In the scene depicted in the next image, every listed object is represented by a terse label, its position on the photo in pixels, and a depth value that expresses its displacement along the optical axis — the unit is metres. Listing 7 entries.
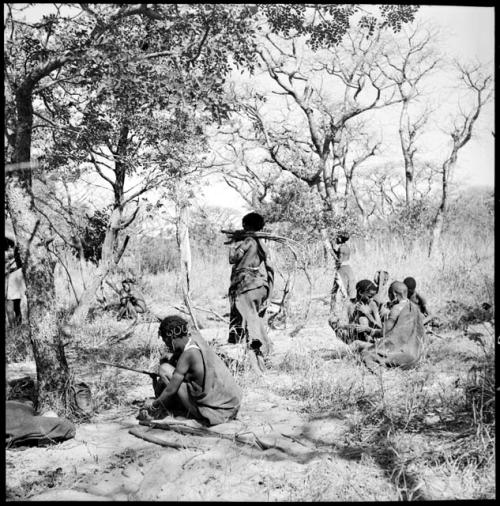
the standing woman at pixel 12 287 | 7.64
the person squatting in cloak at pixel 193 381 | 4.07
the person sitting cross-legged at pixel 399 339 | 5.38
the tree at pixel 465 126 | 17.45
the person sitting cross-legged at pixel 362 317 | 6.02
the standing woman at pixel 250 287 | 5.64
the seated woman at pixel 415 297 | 6.52
